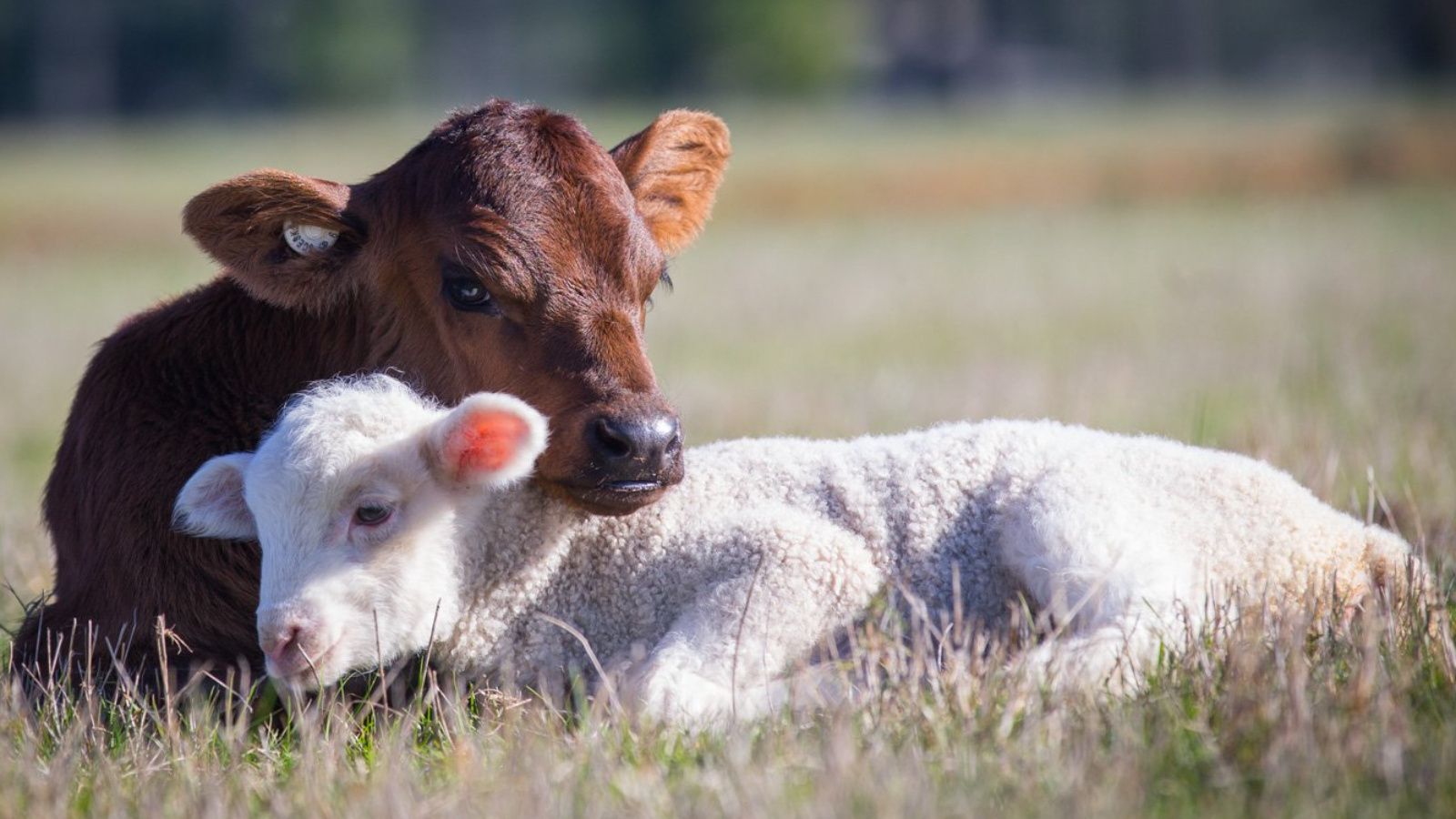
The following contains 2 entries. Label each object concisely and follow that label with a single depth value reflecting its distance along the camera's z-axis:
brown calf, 9.34
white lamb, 8.52
